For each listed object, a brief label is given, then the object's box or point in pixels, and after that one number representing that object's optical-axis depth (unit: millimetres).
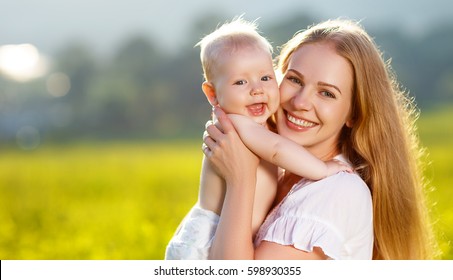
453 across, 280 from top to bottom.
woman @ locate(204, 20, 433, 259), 5211
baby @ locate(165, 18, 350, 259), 5305
